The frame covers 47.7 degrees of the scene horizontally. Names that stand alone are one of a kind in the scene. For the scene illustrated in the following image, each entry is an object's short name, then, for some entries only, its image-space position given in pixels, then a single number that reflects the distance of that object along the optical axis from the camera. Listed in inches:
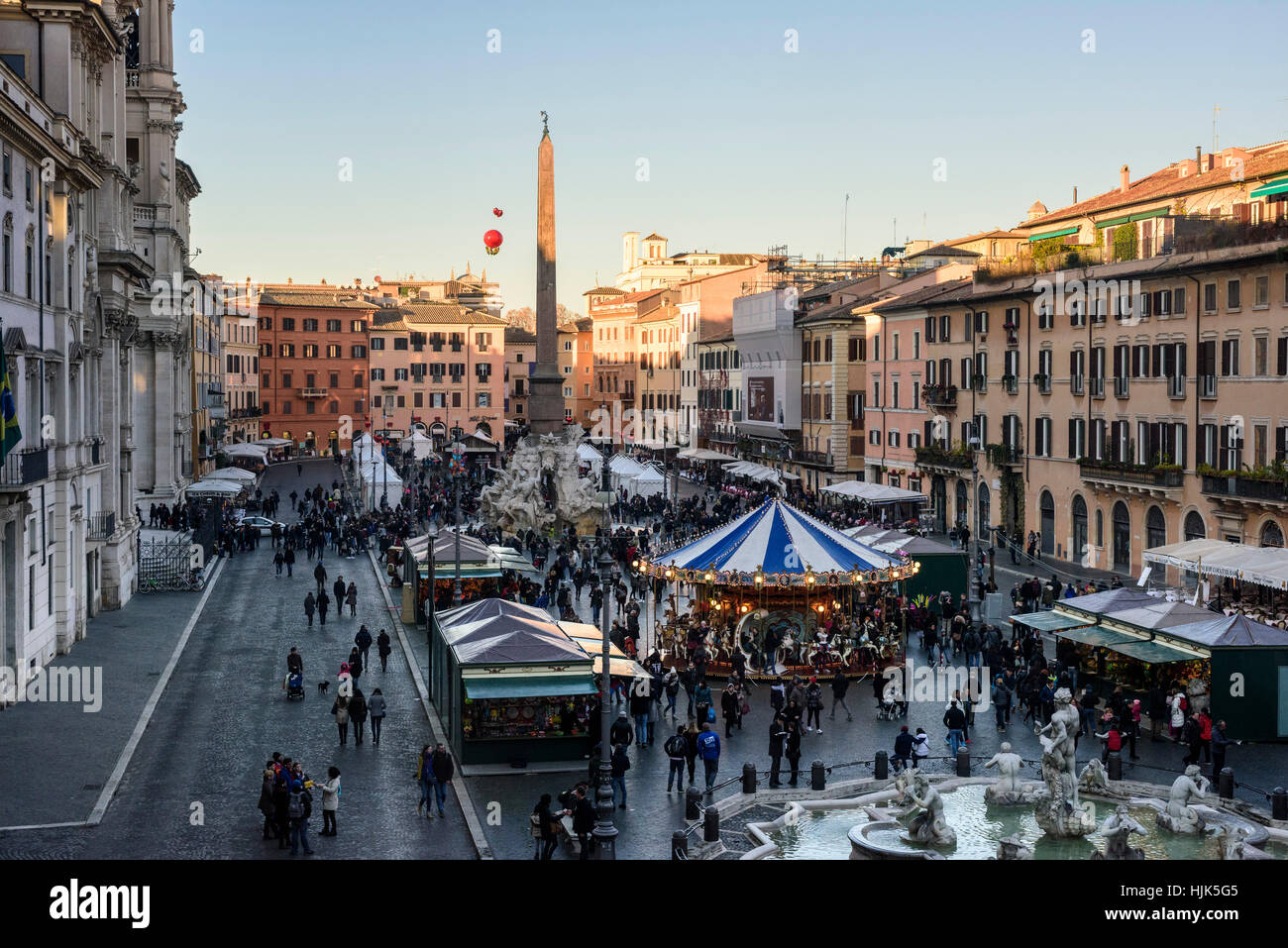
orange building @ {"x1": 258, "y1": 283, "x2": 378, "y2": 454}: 4645.7
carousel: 1216.2
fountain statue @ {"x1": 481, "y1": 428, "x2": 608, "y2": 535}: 2255.2
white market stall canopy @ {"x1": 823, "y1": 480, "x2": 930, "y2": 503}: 2279.8
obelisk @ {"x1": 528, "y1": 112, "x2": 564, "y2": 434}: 2527.1
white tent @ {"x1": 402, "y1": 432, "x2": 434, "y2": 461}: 3243.1
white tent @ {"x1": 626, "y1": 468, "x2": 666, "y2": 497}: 2509.8
